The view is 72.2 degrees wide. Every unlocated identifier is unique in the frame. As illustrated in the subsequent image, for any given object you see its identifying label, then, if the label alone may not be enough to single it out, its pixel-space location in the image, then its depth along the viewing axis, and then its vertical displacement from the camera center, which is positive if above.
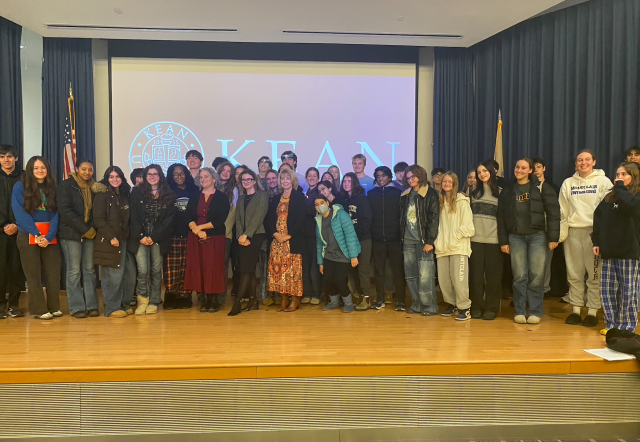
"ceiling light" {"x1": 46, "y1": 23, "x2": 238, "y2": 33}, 5.20 +2.08
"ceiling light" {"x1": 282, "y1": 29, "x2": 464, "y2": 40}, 5.40 +2.09
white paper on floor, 2.90 -1.03
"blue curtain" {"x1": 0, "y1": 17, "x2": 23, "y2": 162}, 5.32 +1.42
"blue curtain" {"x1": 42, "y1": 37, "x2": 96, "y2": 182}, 5.68 +1.40
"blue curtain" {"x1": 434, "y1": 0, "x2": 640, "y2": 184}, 4.56 +1.38
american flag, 5.54 +0.79
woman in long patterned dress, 4.38 -0.35
